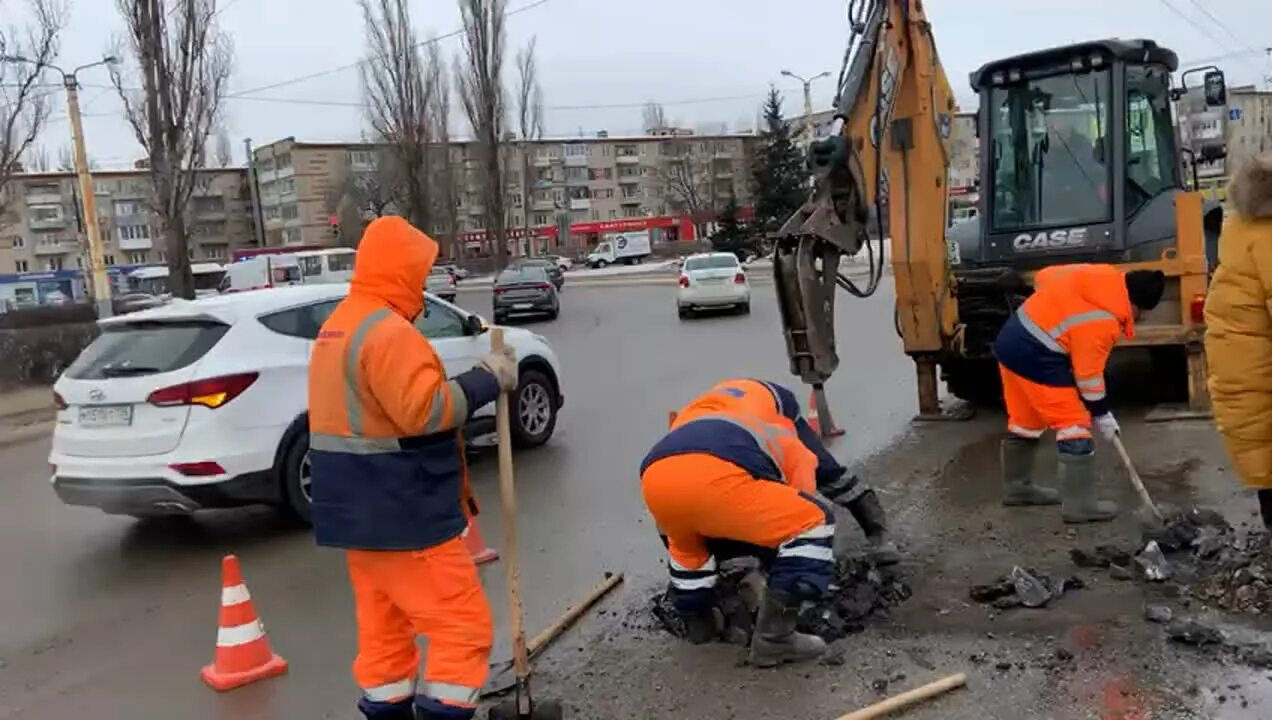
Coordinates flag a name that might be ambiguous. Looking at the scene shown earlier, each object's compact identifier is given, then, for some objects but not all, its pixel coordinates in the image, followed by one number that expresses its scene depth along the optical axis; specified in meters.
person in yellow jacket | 4.78
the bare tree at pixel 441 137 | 51.69
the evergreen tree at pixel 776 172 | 48.88
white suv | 7.11
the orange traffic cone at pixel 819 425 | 9.62
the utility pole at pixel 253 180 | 75.66
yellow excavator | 8.60
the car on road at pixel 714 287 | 24.94
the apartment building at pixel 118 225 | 102.19
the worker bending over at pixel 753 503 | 4.39
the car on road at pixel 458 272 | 60.36
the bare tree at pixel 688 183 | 91.50
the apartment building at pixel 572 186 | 95.88
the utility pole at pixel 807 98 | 42.66
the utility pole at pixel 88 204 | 20.30
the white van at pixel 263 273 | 44.56
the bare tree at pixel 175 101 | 23.98
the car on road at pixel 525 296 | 29.22
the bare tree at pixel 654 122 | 117.94
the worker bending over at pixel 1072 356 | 6.15
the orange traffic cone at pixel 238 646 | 5.07
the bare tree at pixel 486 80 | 46.97
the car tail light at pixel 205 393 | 7.12
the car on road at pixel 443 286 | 40.88
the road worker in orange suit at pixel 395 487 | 3.72
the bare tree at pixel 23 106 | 21.19
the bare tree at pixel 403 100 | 46.84
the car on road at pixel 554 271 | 44.04
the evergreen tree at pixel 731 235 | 51.91
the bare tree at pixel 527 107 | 60.03
